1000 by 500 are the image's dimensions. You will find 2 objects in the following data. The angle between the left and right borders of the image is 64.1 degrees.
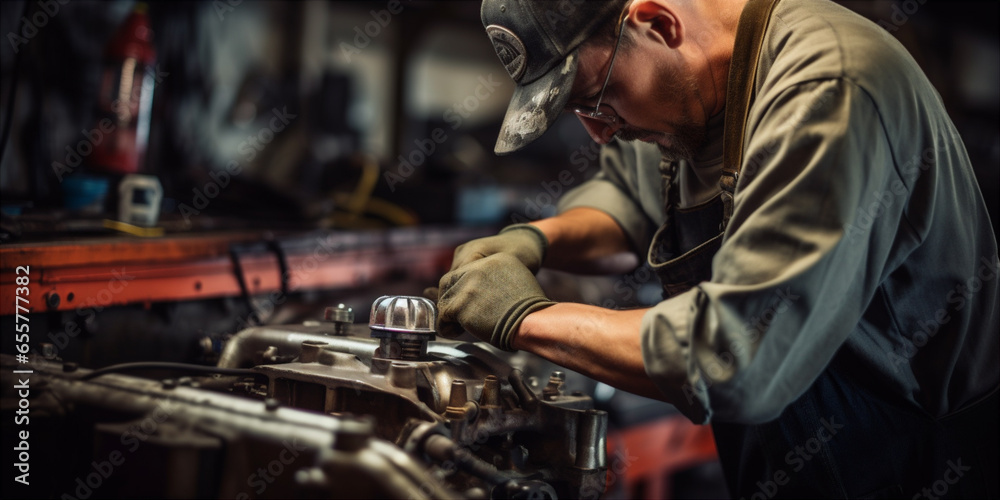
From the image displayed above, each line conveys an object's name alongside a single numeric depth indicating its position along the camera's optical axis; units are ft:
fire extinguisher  7.25
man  3.25
